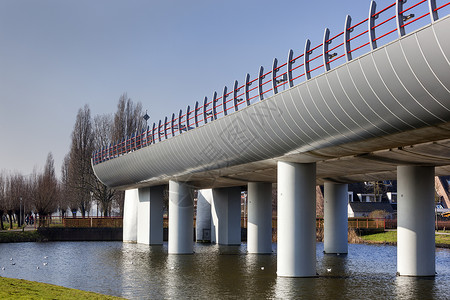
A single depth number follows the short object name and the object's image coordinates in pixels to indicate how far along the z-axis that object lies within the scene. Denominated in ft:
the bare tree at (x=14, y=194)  277.05
